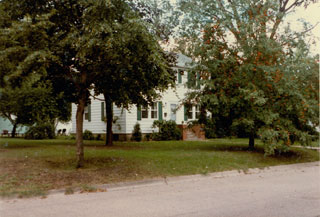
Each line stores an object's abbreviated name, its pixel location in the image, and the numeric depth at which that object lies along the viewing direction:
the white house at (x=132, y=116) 24.36
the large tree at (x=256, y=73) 13.62
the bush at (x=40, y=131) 26.24
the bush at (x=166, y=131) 25.02
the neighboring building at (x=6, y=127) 36.45
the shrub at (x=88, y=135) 26.17
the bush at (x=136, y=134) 24.00
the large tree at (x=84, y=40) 8.90
